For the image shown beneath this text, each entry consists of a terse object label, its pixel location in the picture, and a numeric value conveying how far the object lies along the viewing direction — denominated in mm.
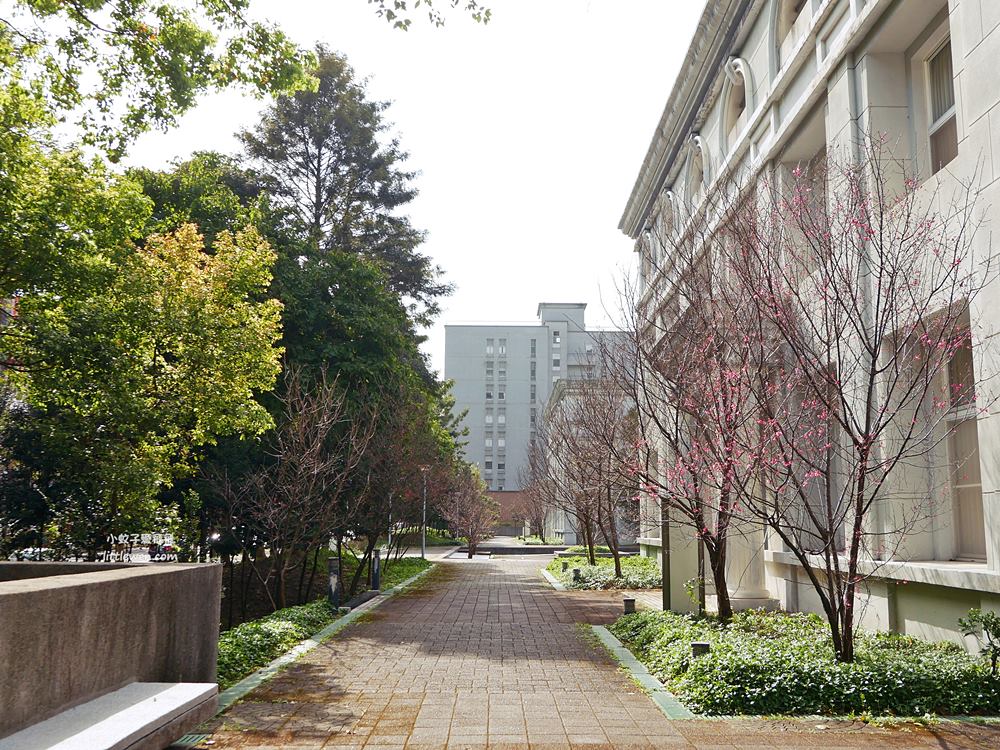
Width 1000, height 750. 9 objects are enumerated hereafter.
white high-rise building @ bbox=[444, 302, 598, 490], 111750
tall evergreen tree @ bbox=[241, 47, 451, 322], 32500
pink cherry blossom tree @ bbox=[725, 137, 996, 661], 8289
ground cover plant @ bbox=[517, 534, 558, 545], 64250
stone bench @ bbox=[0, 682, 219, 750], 4875
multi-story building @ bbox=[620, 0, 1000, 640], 8828
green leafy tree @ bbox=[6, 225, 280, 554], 12609
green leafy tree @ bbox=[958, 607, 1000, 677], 7699
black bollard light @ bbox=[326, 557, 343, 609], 16125
